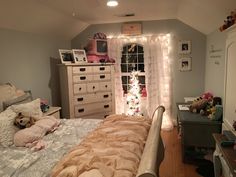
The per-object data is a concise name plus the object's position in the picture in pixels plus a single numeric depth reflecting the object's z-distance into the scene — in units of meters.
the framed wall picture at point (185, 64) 4.43
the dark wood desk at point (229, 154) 1.50
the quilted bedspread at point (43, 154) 1.58
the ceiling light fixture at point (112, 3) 2.98
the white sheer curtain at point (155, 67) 4.53
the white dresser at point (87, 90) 3.96
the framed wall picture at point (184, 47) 4.38
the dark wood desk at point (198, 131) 2.87
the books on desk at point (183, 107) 3.55
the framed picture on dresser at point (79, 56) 4.16
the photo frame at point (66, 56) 4.06
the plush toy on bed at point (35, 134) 2.06
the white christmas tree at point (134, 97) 4.57
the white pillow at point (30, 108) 2.41
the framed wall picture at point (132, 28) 4.53
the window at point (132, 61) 4.85
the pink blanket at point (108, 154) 1.40
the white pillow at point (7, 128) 2.09
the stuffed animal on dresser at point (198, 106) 3.31
